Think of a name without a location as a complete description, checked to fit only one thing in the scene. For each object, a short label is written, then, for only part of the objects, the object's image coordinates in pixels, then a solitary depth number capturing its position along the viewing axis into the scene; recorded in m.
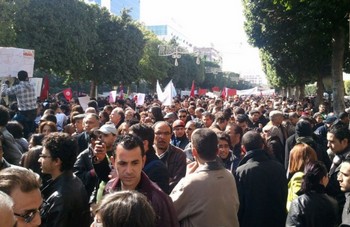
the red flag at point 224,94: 30.39
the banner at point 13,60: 10.45
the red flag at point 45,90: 15.64
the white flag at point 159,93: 15.26
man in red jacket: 3.30
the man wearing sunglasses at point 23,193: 2.77
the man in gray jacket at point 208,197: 3.88
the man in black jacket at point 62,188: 3.58
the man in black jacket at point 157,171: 4.21
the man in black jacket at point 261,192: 4.95
